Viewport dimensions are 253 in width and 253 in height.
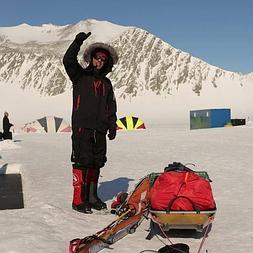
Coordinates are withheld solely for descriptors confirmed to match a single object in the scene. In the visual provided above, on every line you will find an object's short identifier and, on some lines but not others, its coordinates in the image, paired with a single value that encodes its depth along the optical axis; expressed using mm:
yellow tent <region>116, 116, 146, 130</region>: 38625
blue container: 39750
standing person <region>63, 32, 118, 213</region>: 5418
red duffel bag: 4277
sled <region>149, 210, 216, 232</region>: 4234
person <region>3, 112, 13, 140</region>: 21250
